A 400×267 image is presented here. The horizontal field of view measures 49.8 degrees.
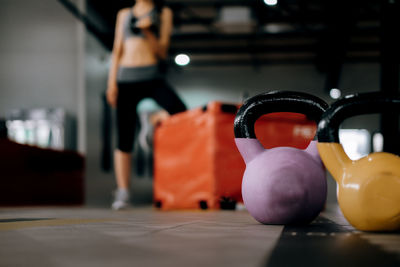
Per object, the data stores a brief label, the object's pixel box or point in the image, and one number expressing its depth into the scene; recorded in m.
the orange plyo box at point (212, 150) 2.67
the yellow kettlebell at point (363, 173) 1.01
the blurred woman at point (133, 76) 2.81
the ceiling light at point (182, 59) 8.75
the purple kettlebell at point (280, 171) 1.17
